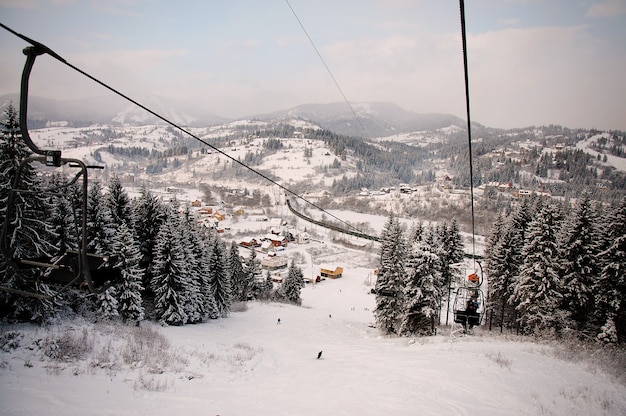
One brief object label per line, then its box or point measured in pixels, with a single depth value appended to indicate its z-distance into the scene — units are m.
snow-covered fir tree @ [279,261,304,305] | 44.97
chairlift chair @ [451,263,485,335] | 15.16
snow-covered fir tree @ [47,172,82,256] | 16.98
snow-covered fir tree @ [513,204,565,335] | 20.47
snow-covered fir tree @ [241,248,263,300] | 43.78
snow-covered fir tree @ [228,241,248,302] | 41.88
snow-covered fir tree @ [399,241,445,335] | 21.88
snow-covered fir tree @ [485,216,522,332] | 25.42
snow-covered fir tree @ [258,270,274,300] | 47.75
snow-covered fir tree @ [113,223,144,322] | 20.05
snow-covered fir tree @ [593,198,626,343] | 18.33
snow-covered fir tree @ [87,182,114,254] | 18.93
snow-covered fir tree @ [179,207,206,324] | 23.66
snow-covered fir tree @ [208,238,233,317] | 29.14
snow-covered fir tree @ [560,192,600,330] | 19.95
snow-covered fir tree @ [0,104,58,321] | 13.55
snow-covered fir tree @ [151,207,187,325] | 22.27
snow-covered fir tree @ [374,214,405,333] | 24.86
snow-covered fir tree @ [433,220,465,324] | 26.66
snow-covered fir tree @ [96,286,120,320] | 18.73
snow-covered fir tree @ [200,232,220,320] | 26.48
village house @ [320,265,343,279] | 64.88
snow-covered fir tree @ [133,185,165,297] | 24.53
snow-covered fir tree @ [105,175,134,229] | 22.58
